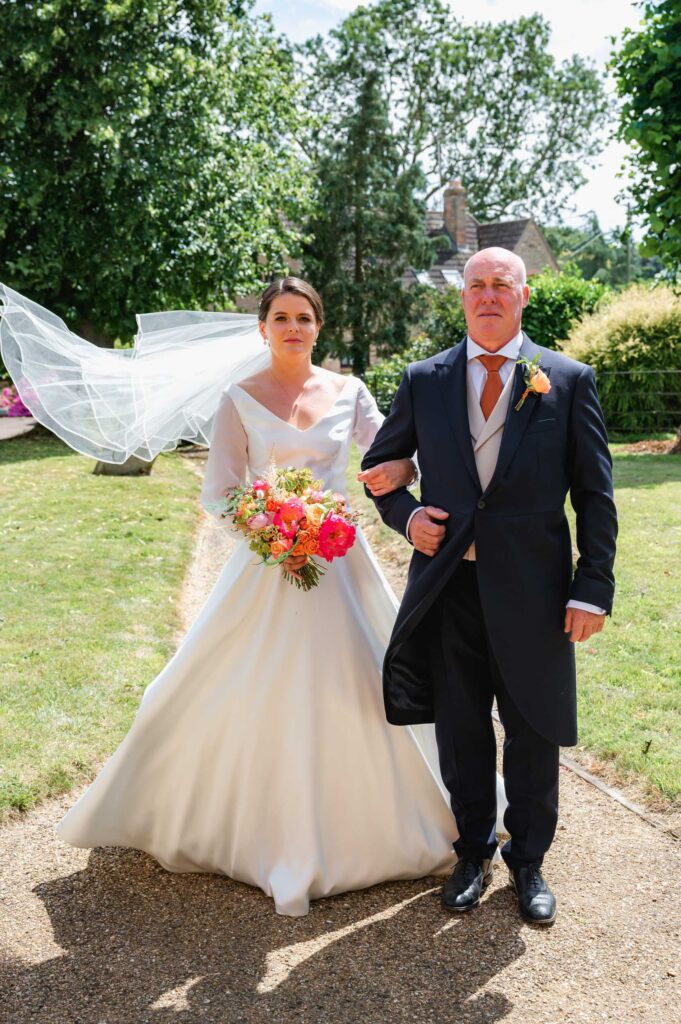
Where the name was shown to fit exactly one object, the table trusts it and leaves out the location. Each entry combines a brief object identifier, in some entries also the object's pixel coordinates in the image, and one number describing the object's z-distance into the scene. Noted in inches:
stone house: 1562.5
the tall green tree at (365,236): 1211.2
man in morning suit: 126.4
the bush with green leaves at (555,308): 877.8
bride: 139.3
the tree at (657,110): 457.1
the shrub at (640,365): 720.3
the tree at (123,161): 657.6
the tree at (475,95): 1389.0
